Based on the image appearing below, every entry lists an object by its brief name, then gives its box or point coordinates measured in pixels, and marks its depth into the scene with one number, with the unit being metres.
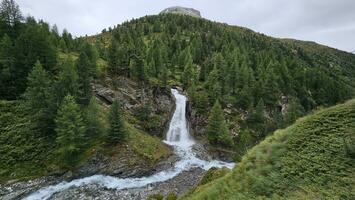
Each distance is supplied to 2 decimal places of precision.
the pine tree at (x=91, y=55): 55.44
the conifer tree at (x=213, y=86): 62.25
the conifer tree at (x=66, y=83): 39.78
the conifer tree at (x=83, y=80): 44.23
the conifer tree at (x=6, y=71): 44.95
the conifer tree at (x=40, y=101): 38.66
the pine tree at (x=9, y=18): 57.22
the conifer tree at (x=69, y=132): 35.51
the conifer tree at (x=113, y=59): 60.53
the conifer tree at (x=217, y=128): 50.94
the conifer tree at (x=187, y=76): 74.41
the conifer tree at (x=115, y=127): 39.88
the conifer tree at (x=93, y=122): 39.12
